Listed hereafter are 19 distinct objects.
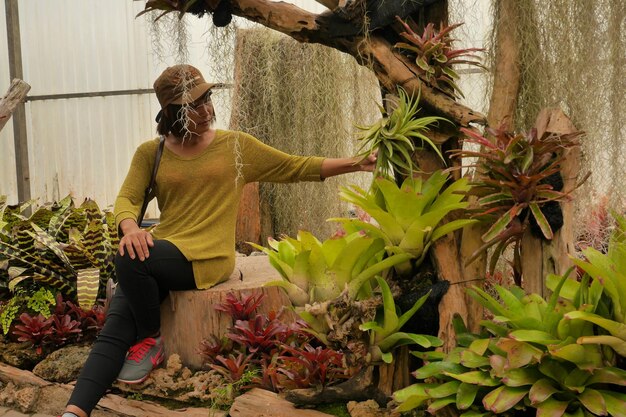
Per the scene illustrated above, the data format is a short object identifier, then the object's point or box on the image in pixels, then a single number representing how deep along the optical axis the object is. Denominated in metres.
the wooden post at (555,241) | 2.24
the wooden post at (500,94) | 2.46
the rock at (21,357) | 3.53
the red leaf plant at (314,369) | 2.63
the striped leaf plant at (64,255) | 3.71
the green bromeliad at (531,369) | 1.98
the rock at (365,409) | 2.47
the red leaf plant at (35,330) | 3.50
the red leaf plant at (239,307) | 3.05
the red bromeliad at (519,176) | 2.14
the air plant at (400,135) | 2.37
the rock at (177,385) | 2.95
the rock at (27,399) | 3.36
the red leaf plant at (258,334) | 2.98
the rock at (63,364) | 3.33
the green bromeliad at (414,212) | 2.39
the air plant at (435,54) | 2.39
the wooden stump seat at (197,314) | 3.11
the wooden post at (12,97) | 4.64
